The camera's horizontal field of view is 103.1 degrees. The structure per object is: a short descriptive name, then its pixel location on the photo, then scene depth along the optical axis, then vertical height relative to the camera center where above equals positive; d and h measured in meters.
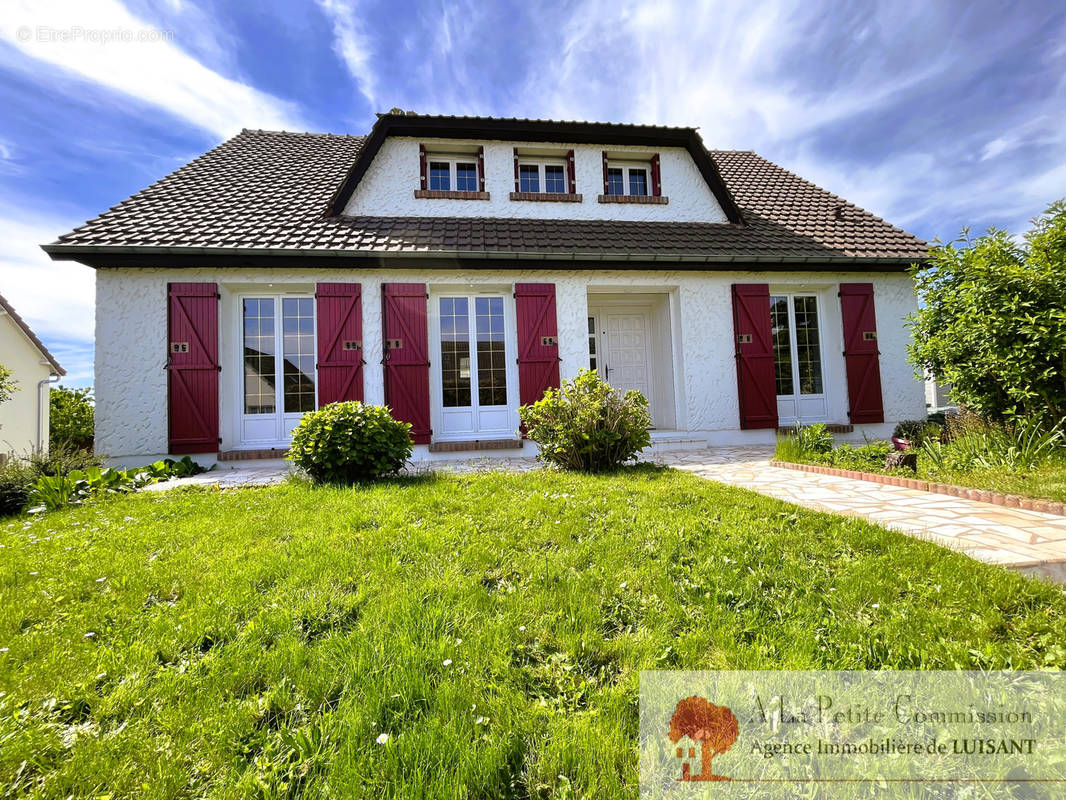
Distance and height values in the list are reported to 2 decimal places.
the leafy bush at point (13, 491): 4.17 -0.55
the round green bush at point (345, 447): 4.62 -0.23
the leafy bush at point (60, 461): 4.89 -0.32
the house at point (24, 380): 13.05 +1.90
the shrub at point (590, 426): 4.96 -0.09
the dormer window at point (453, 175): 8.48 +4.99
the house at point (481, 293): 6.69 +2.31
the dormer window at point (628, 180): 8.95 +5.05
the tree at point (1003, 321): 4.21 +0.90
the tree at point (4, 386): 8.10 +1.04
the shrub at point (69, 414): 15.35 +0.79
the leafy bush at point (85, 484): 4.24 -0.57
